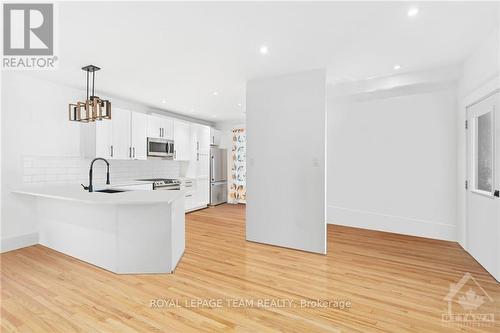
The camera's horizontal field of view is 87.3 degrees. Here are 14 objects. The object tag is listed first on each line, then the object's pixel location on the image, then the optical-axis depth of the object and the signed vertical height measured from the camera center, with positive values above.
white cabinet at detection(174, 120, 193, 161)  6.38 +0.61
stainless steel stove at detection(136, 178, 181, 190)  5.52 -0.40
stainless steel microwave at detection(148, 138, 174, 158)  5.66 +0.40
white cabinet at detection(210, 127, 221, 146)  7.96 +0.90
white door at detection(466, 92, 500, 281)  2.92 -0.21
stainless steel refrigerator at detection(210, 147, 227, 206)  7.55 -0.30
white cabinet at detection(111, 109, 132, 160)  4.95 +0.59
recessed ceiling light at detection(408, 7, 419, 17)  2.36 +1.41
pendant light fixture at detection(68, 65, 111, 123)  3.44 +0.75
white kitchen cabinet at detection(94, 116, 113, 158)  4.65 +0.48
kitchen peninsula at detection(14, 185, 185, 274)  2.94 -0.75
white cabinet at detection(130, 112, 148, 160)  5.29 +0.63
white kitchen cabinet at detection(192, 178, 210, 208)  6.84 -0.75
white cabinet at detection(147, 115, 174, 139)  5.69 +0.87
